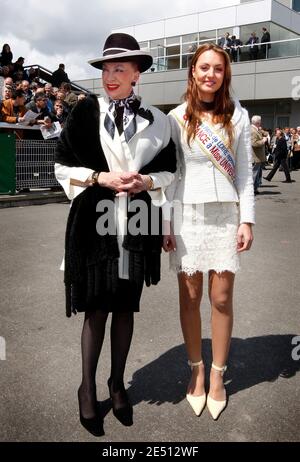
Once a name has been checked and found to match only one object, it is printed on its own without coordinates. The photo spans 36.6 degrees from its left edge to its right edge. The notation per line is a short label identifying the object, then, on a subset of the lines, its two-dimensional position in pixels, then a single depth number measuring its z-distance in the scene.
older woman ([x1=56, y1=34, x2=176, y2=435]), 2.30
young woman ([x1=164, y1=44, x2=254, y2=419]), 2.50
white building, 26.00
